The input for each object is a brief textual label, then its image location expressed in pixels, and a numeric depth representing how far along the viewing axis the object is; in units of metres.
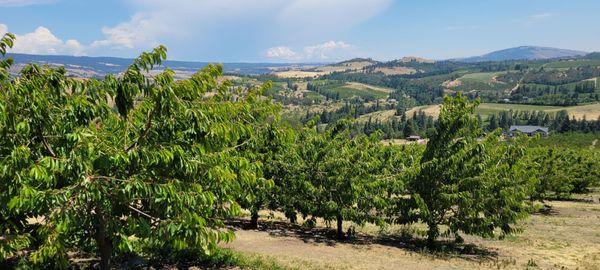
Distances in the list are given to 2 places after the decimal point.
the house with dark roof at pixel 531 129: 165.05
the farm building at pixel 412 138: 157.69
